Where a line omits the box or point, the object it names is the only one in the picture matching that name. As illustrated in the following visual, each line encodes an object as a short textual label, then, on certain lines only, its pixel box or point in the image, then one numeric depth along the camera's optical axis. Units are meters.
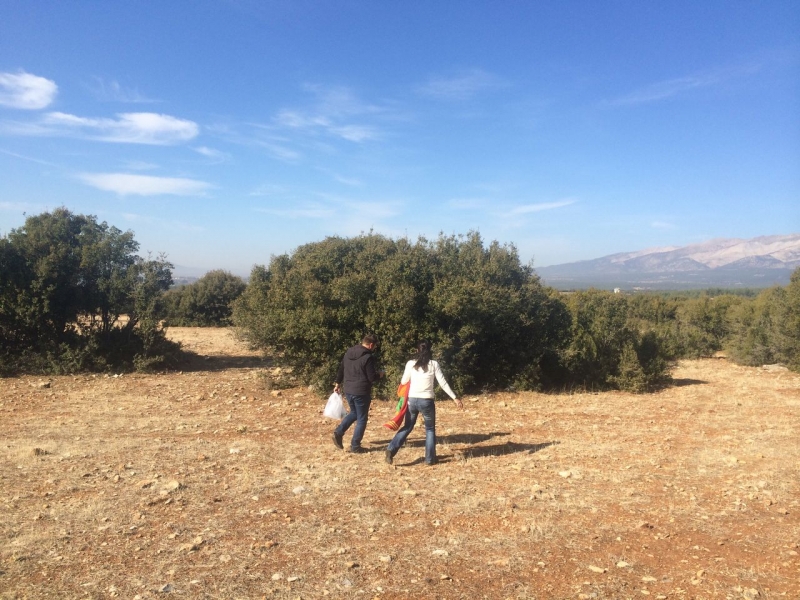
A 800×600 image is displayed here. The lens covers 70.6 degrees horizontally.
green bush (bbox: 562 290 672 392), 14.41
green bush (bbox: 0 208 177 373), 15.00
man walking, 8.03
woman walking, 7.65
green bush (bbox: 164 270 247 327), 31.70
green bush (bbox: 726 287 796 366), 19.23
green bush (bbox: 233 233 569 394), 12.99
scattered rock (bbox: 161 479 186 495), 6.44
